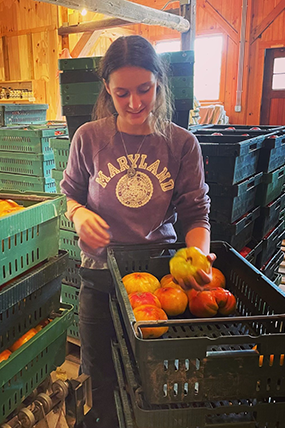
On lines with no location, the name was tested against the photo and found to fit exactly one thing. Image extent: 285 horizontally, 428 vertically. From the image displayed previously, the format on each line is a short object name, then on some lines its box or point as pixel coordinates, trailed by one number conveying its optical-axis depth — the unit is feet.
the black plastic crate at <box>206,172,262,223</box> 5.84
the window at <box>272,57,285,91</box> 19.74
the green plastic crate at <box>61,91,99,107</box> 5.59
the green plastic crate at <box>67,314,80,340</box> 7.20
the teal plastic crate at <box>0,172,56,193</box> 8.78
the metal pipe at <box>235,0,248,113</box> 19.69
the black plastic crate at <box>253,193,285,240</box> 7.38
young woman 4.04
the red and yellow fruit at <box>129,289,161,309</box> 3.10
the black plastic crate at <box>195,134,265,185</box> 5.63
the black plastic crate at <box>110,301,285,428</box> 2.33
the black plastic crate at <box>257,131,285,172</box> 6.91
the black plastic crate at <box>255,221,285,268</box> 7.57
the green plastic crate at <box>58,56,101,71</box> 5.48
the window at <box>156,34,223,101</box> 21.39
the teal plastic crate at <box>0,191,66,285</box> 3.30
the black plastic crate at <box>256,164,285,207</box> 7.16
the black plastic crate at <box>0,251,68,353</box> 3.44
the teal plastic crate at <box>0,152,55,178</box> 8.59
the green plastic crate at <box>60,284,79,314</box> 7.11
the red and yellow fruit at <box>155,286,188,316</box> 3.26
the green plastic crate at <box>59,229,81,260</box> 6.86
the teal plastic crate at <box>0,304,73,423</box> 3.43
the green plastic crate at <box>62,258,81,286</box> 6.94
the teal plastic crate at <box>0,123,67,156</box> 8.36
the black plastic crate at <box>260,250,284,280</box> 7.95
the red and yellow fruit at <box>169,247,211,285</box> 3.26
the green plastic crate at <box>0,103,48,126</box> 11.34
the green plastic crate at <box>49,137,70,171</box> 6.46
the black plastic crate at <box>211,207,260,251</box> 5.96
